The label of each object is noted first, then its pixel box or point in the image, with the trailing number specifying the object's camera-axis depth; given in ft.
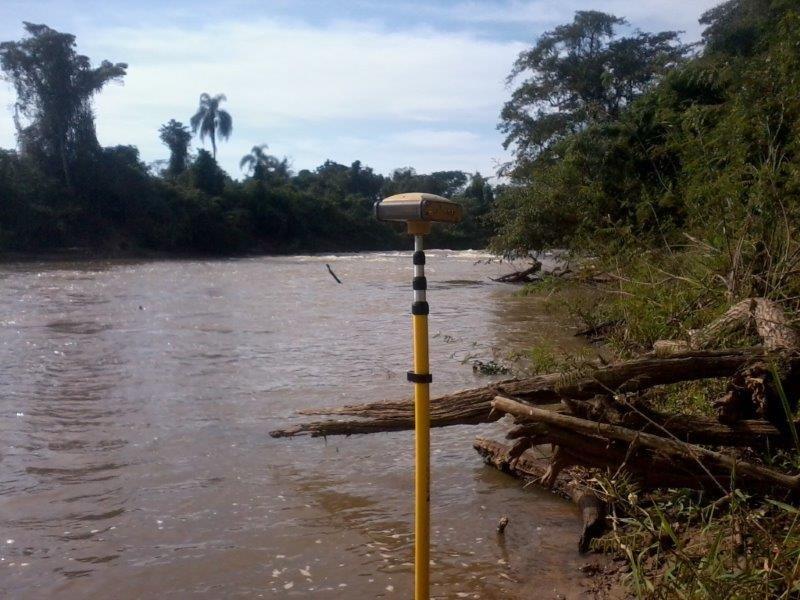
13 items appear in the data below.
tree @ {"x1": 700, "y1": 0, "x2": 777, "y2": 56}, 61.93
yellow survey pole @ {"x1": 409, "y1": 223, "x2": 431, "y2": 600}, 7.89
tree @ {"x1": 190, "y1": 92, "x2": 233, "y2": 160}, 207.10
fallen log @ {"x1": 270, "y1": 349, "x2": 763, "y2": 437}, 11.17
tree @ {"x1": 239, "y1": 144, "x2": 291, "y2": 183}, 196.95
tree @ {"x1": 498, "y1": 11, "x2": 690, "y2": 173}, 90.94
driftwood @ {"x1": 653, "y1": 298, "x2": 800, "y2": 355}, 12.33
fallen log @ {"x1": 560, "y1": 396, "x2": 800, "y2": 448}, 10.49
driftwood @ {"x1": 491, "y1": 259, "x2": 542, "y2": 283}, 62.51
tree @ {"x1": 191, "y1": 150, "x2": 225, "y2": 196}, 168.66
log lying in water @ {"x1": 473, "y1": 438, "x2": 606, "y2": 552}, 11.05
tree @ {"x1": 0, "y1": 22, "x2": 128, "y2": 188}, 138.31
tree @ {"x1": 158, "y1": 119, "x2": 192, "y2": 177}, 185.99
